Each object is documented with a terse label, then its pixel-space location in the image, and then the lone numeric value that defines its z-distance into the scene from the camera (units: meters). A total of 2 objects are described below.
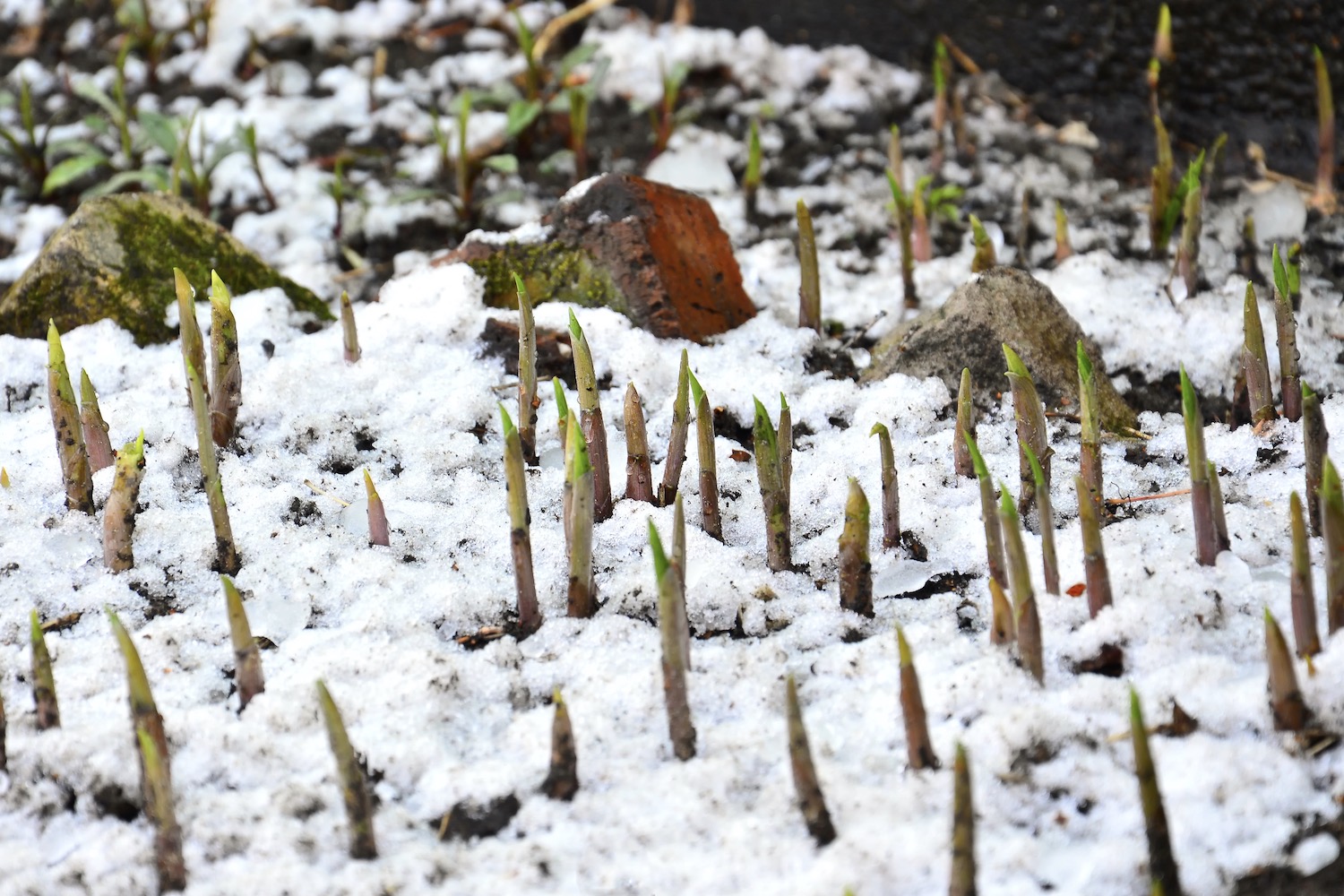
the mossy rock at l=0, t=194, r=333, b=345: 3.44
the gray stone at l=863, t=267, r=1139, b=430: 3.40
